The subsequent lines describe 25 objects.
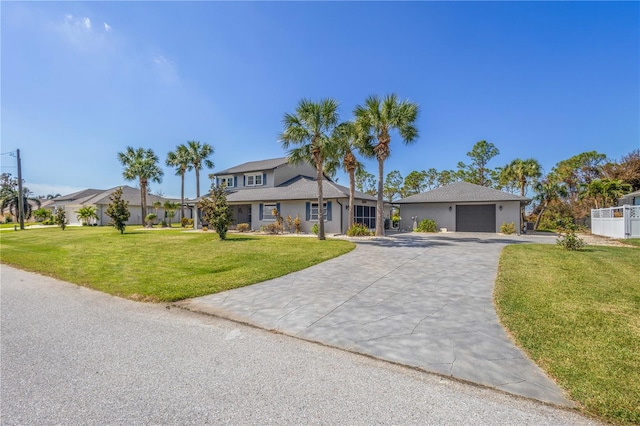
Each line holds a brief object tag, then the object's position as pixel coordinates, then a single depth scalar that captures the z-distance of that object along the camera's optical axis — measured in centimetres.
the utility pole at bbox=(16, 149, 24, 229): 2923
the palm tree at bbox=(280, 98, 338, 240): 1617
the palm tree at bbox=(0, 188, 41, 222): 4842
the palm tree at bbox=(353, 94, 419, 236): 1756
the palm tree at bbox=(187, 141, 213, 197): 3347
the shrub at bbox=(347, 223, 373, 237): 1914
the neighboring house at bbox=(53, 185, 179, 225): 3783
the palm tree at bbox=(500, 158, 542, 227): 3123
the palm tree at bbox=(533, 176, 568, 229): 2823
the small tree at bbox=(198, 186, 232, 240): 1666
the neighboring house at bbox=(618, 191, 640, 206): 2373
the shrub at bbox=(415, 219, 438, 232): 2377
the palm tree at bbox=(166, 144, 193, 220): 3325
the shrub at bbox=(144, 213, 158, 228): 3203
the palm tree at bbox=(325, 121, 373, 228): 1841
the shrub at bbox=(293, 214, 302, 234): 2148
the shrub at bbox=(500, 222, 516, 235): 2190
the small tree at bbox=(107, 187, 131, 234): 2209
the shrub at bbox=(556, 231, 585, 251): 1214
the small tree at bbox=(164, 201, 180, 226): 3323
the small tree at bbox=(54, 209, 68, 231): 2709
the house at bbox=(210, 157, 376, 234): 2109
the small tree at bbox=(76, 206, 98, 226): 3497
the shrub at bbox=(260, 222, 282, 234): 2189
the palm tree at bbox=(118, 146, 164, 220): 3409
